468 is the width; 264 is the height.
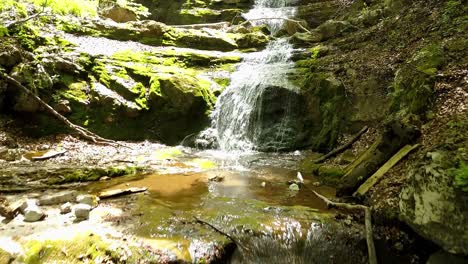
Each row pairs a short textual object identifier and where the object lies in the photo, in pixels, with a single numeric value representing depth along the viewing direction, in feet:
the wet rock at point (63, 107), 31.53
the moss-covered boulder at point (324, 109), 30.37
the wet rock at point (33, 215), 13.79
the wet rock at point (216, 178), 22.47
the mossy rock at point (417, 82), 20.71
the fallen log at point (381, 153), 18.56
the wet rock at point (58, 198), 16.08
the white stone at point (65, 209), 14.90
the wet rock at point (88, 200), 15.94
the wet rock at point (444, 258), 11.87
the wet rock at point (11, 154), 24.87
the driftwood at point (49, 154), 25.54
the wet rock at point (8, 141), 27.14
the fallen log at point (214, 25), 63.16
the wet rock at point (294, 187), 20.58
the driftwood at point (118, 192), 17.76
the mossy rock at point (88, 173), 20.36
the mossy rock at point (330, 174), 21.61
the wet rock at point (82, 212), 14.15
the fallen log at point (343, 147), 26.27
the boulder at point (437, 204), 11.94
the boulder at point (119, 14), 56.54
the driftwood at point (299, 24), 53.32
